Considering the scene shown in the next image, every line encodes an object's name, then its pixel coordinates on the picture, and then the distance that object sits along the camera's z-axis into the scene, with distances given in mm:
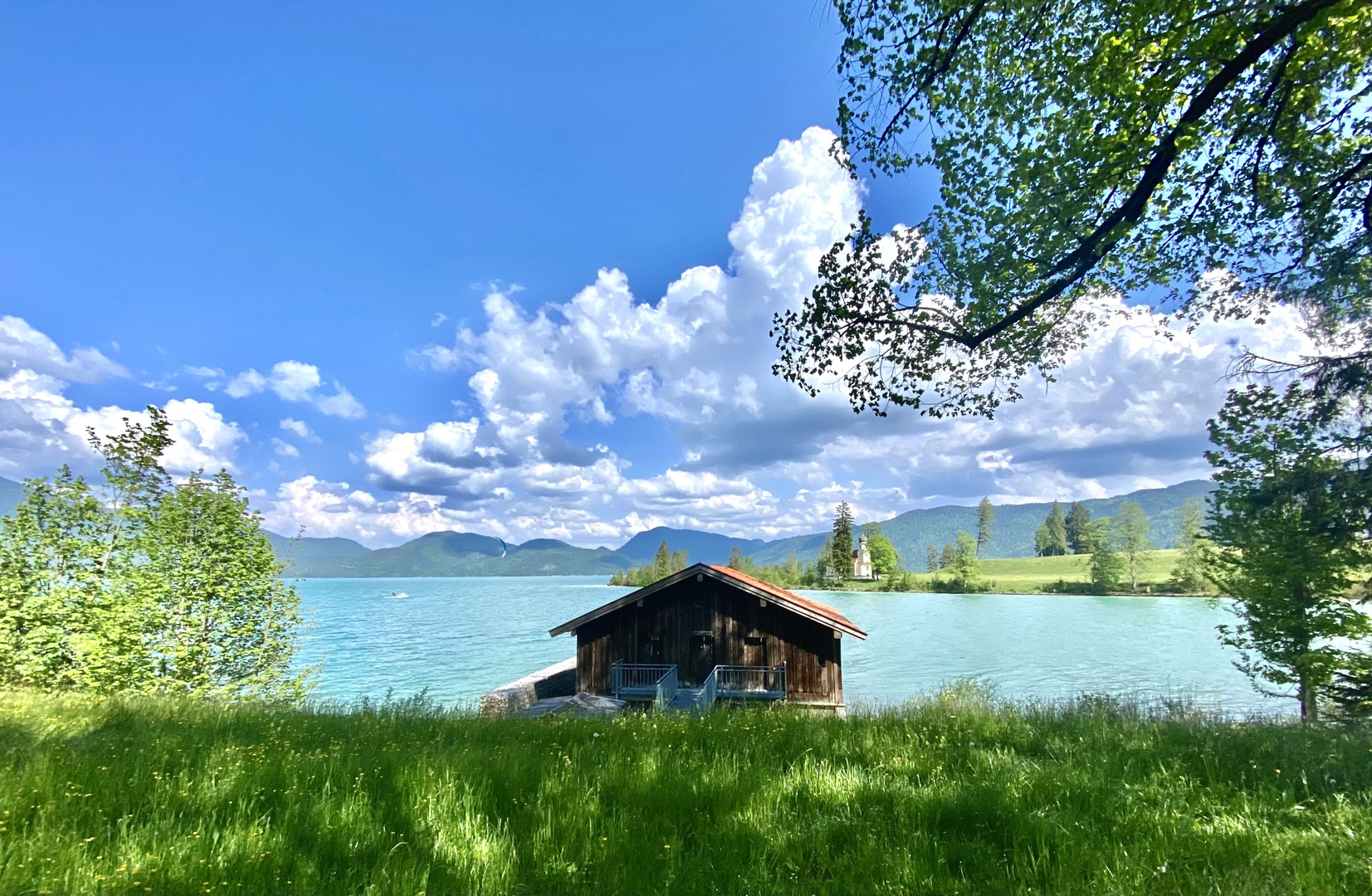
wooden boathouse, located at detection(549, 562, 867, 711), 21891
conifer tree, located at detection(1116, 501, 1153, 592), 104750
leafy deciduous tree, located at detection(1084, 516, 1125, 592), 105625
